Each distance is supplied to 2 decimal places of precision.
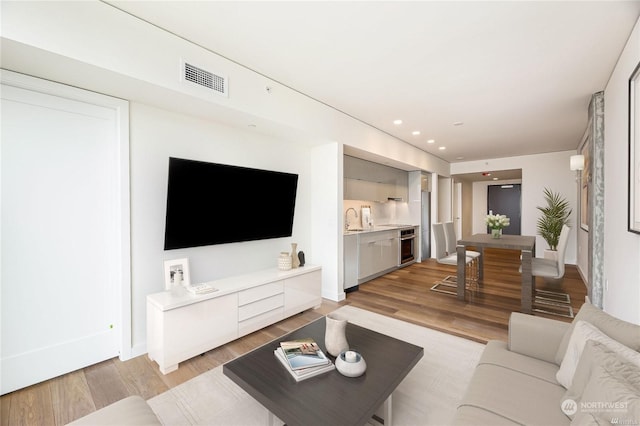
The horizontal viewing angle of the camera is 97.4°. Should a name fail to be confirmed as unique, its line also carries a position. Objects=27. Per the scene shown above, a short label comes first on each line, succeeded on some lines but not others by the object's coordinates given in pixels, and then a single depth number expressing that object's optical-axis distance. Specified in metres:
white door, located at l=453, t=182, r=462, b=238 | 8.90
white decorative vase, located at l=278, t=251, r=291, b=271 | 3.45
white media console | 2.29
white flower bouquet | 4.50
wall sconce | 4.20
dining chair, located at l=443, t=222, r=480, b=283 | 4.84
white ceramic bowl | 1.56
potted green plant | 6.04
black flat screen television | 2.61
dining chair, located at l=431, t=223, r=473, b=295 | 4.41
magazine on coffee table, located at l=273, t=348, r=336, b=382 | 1.55
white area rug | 1.76
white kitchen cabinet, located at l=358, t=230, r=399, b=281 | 4.75
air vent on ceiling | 2.33
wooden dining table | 3.47
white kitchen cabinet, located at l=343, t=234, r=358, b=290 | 4.37
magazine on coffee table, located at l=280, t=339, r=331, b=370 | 1.62
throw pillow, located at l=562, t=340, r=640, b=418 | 1.10
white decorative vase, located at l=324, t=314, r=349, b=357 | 1.75
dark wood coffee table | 1.29
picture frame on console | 2.59
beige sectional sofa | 0.99
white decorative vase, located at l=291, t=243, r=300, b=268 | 3.58
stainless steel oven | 6.06
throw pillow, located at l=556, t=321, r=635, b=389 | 1.28
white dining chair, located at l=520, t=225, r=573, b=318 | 3.54
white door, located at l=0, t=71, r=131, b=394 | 1.99
